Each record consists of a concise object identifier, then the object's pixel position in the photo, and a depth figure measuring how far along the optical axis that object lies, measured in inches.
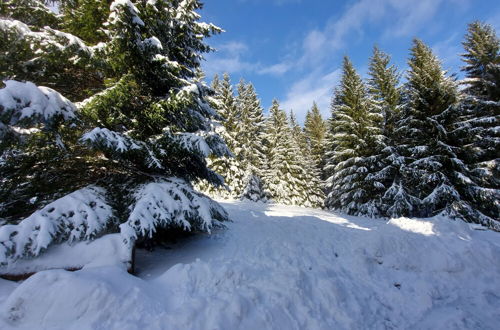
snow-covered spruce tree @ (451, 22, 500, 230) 501.7
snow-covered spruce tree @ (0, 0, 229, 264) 175.5
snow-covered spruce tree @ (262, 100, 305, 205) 976.9
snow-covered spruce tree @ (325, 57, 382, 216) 675.4
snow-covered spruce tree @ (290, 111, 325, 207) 1028.5
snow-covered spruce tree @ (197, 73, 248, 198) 892.0
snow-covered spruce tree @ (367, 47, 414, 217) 599.5
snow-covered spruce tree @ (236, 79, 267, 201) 923.8
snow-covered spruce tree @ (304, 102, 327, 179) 1370.6
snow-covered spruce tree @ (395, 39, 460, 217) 524.1
